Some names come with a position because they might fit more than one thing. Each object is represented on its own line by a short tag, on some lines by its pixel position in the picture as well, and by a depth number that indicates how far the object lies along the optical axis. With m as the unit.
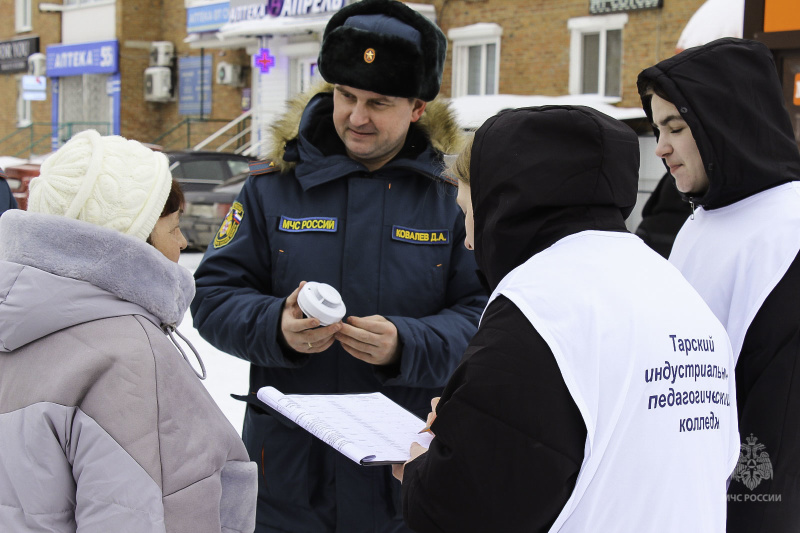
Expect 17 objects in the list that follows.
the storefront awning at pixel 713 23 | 9.84
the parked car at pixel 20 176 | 13.56
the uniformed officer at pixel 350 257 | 2.42
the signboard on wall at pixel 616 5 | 14.65
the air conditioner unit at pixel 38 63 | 27.20
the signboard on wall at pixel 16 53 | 28.03
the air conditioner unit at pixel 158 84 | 24.34
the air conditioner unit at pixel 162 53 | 24.38
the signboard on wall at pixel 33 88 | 24.55
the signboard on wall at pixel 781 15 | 5.20
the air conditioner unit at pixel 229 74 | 22.28
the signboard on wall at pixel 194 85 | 23.67
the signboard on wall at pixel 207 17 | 22.09
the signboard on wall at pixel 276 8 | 18.91
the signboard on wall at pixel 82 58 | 25.12
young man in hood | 2.08
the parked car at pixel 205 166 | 14.50
